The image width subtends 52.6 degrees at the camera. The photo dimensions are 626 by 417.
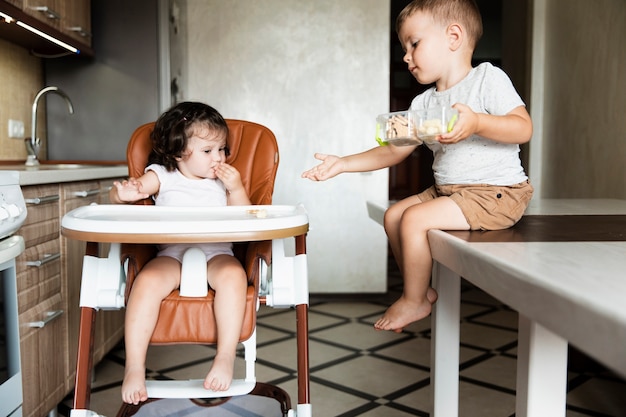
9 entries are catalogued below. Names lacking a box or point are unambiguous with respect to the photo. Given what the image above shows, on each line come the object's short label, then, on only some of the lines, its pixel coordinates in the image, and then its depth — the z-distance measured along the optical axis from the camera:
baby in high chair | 1.55
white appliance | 1.60
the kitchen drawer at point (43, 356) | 1.89
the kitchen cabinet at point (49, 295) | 1.92
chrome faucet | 2.79
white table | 0.59
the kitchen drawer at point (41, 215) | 1.93
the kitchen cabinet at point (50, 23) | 2.48
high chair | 1.49
